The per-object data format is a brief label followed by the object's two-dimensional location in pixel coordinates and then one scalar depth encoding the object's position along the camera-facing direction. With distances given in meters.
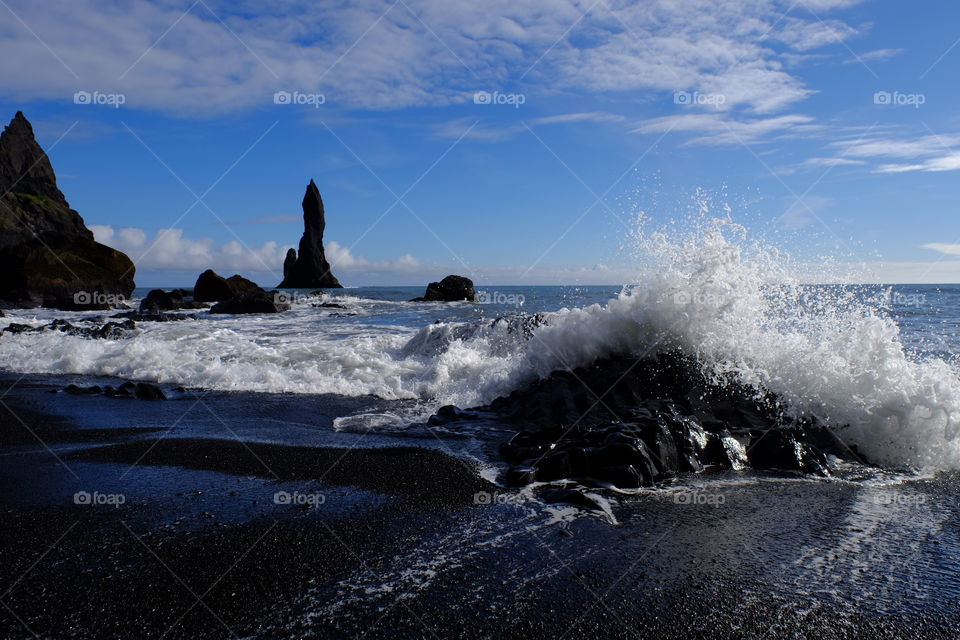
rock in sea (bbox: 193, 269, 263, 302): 42.66
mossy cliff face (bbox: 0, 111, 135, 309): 33.81
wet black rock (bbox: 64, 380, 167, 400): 9.52
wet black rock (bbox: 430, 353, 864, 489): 5.50
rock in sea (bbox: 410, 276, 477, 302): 49.53
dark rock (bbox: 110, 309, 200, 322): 24.40
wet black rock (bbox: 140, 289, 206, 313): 33.16
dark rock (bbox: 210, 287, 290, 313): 32.75
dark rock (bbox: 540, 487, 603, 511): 4.75
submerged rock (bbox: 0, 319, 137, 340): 16.59
